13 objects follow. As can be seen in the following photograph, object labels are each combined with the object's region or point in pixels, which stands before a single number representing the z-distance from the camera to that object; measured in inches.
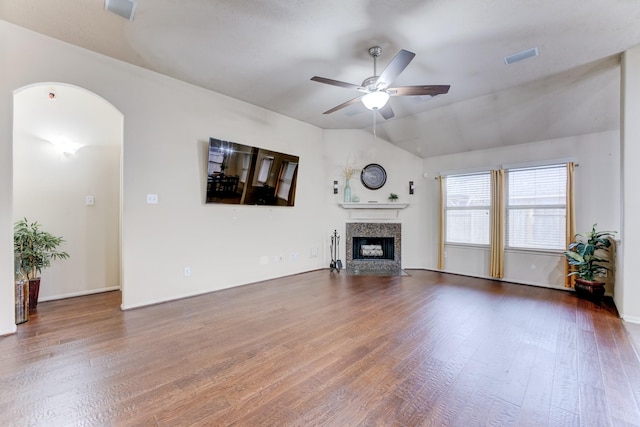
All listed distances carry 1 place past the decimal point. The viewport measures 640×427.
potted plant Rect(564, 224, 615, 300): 155.2
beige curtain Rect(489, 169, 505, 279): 197.2
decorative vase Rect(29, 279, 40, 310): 130.6
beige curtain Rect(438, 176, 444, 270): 225.0
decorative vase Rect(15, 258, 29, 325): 113.8
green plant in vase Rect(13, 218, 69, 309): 123.8
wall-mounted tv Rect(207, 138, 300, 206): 161.0
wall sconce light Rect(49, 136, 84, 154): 147.5
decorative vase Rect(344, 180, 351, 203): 233.1
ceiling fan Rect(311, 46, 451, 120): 105.4
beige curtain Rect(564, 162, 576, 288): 171.9
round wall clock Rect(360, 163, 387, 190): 236.2
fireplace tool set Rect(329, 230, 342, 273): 235.0
